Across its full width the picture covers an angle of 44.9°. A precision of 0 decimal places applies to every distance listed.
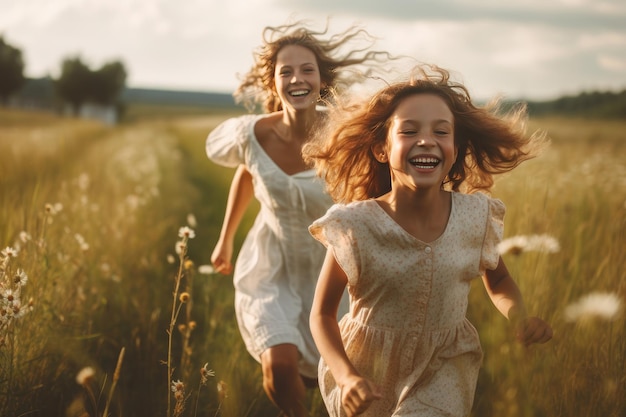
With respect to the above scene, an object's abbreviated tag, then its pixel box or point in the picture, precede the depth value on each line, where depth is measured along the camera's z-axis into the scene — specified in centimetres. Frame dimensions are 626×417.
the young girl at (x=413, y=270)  257
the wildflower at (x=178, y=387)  250
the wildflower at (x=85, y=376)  216
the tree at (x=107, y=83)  9906
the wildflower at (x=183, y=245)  293
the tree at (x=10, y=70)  8156
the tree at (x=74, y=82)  9788
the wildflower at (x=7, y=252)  279
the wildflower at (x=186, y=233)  313
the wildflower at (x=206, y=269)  427
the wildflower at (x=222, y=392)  251
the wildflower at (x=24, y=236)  341
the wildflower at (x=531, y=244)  310
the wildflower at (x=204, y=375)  246
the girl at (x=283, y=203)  379
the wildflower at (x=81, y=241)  391
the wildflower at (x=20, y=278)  271
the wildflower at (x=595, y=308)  191
